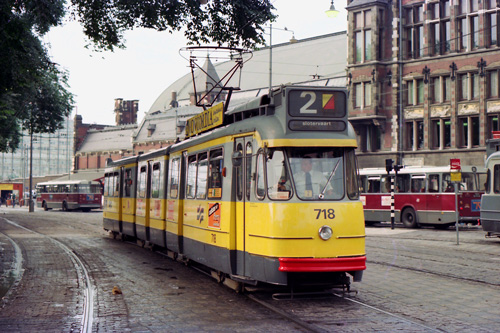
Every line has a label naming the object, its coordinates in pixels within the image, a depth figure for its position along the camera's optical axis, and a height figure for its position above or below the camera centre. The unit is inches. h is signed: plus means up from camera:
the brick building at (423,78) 1700.3 +324.2
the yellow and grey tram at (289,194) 389.4 +4.3
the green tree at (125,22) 577.3 +171.4
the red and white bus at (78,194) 2271.2 +19.7
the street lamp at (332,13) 1380.4 +377.1
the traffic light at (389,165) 1154.7 +61.2
